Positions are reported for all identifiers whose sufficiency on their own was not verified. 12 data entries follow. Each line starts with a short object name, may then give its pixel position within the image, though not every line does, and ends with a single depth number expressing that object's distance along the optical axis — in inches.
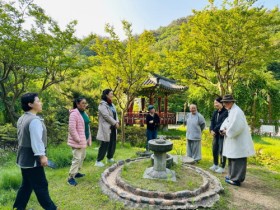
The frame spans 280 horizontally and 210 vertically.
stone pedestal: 172.9
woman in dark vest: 111.6
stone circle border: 142.1
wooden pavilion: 619.8
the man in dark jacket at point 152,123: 286.8
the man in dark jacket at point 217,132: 215.8
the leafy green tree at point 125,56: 375.2
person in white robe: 179.6
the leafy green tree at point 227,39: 316.2
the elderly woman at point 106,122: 208.5
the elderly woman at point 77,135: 172.2
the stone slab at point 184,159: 224.6
